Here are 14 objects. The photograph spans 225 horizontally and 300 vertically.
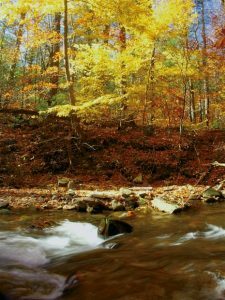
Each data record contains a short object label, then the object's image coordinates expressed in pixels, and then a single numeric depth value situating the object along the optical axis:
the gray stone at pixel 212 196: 11.14
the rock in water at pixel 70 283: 5.04
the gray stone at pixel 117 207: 10.23
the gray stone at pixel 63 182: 12.69
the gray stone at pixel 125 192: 11.26
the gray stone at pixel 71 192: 11.37
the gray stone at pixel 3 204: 9.88
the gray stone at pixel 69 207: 10.19
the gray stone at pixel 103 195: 10.98
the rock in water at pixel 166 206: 9.95
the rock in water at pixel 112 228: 8.03
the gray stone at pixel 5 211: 9.55
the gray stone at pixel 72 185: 12.42
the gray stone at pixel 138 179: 13.49
